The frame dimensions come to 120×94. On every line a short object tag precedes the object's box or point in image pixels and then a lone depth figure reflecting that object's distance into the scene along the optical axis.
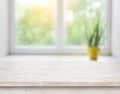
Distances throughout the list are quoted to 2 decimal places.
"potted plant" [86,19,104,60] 1.95
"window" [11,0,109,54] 2.13
